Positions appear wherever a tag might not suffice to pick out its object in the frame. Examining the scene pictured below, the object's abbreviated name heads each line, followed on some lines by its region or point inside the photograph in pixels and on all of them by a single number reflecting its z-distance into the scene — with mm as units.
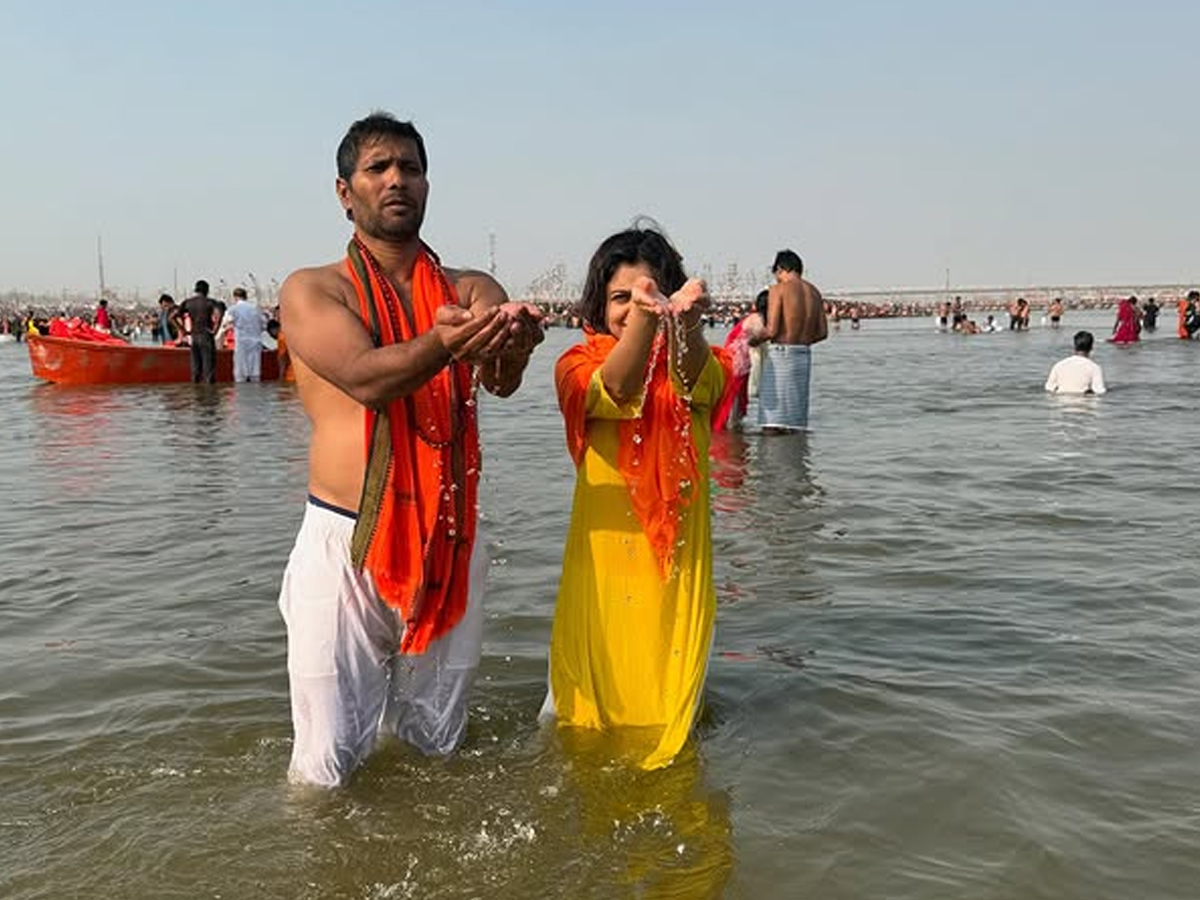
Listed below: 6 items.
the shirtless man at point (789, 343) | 10555
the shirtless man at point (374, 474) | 2785
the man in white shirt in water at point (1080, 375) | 14625
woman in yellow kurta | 3129
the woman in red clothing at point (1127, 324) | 29327
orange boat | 17750
